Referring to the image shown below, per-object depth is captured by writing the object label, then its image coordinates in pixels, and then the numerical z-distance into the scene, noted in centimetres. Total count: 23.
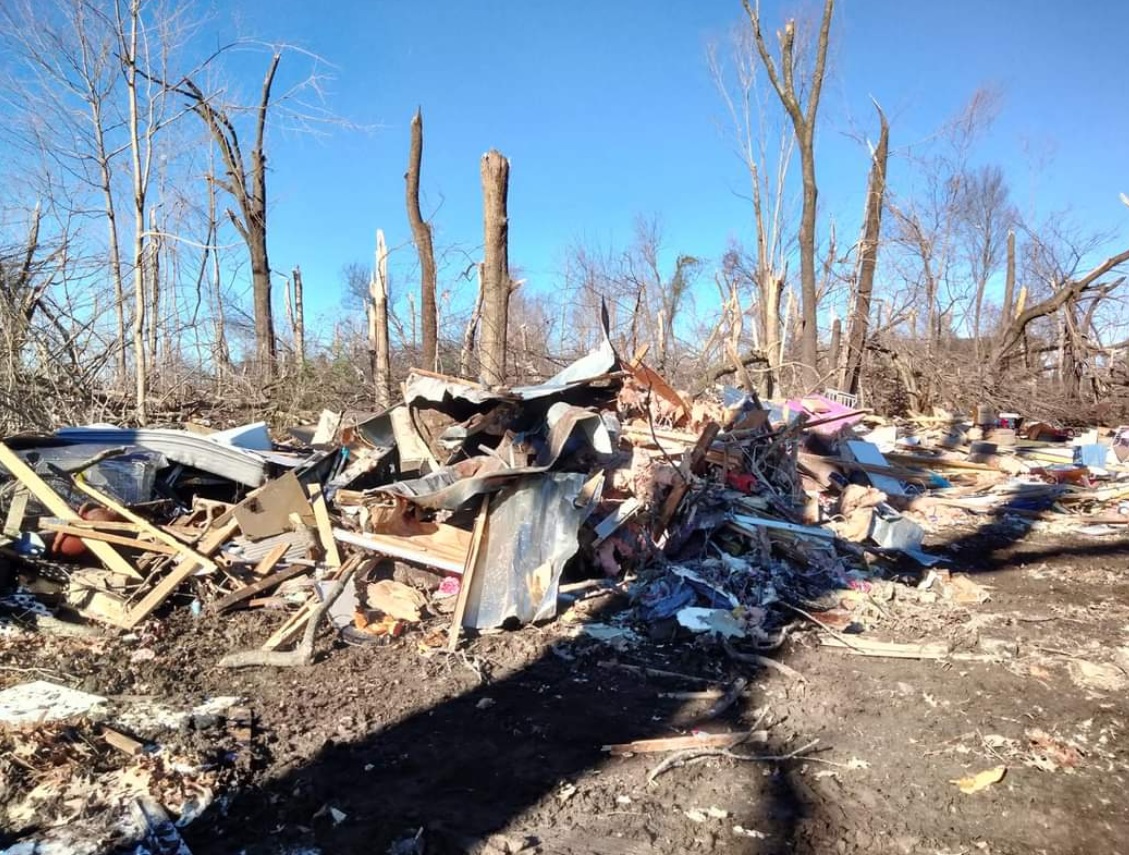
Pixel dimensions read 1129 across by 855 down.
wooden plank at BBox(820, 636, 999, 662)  422
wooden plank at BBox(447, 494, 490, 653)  424
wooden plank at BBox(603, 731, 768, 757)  313
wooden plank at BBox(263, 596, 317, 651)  412
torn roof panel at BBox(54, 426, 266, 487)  584
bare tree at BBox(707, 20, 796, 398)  1515
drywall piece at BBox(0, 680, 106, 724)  318
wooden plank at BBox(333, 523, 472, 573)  491
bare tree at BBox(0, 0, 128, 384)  917
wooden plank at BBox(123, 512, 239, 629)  436
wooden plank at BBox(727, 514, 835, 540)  592
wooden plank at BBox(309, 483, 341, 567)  506
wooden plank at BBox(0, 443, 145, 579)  499
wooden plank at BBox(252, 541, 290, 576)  495
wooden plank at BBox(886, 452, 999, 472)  1052
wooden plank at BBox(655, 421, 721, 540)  580
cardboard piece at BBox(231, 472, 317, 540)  518
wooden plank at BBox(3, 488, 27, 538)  481
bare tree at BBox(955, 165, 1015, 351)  3022
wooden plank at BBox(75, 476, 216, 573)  475
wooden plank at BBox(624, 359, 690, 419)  731
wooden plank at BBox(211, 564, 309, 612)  457
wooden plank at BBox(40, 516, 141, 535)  491
